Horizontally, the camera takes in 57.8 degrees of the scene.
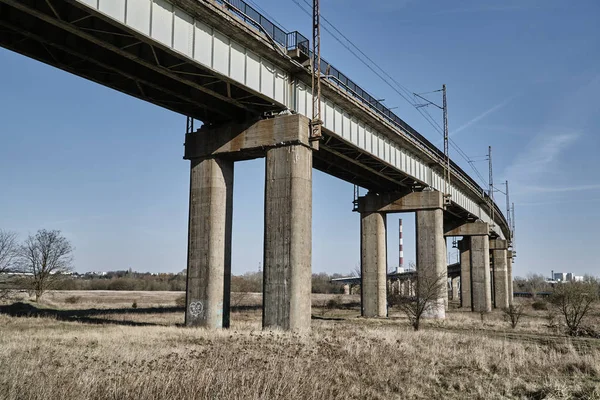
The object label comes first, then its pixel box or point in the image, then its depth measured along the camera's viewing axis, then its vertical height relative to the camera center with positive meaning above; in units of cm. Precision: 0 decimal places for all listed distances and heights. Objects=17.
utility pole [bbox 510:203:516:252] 10884 +836
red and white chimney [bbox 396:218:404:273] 13311 +462
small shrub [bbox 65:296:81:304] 5672 -374
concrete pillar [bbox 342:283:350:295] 14299 -578
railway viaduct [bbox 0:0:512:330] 1978 +802
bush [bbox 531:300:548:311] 6112 -420
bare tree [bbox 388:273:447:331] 2954 -164
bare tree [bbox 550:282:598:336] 2920 -156
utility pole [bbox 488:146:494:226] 7012 +1048
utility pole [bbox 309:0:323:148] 2670 +926
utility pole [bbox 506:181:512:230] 10172 +1158
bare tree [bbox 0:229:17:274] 3519 +40
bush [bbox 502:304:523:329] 3278 -290
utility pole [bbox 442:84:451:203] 4800 +995
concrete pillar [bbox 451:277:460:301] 13055 -447
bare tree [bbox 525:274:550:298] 17214 -591
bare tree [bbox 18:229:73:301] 4909 -4
